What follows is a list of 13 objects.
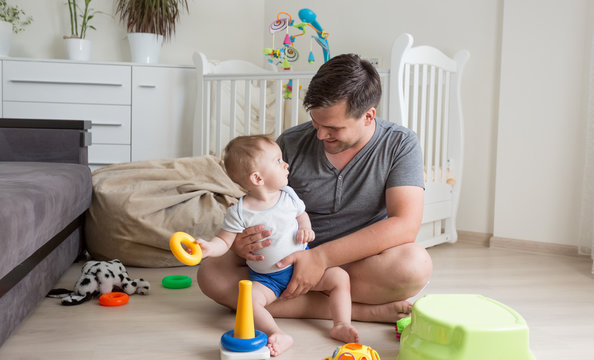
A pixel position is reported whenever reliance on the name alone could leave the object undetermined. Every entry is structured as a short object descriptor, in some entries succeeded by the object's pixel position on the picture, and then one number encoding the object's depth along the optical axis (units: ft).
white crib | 7.96
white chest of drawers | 10.21
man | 4.54
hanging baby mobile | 9.41
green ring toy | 6.05
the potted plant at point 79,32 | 10.84
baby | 4.33
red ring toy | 5.40
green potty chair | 3.49
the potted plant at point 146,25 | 11.06
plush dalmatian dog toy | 5.51
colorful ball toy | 3.70
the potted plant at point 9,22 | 10.52
